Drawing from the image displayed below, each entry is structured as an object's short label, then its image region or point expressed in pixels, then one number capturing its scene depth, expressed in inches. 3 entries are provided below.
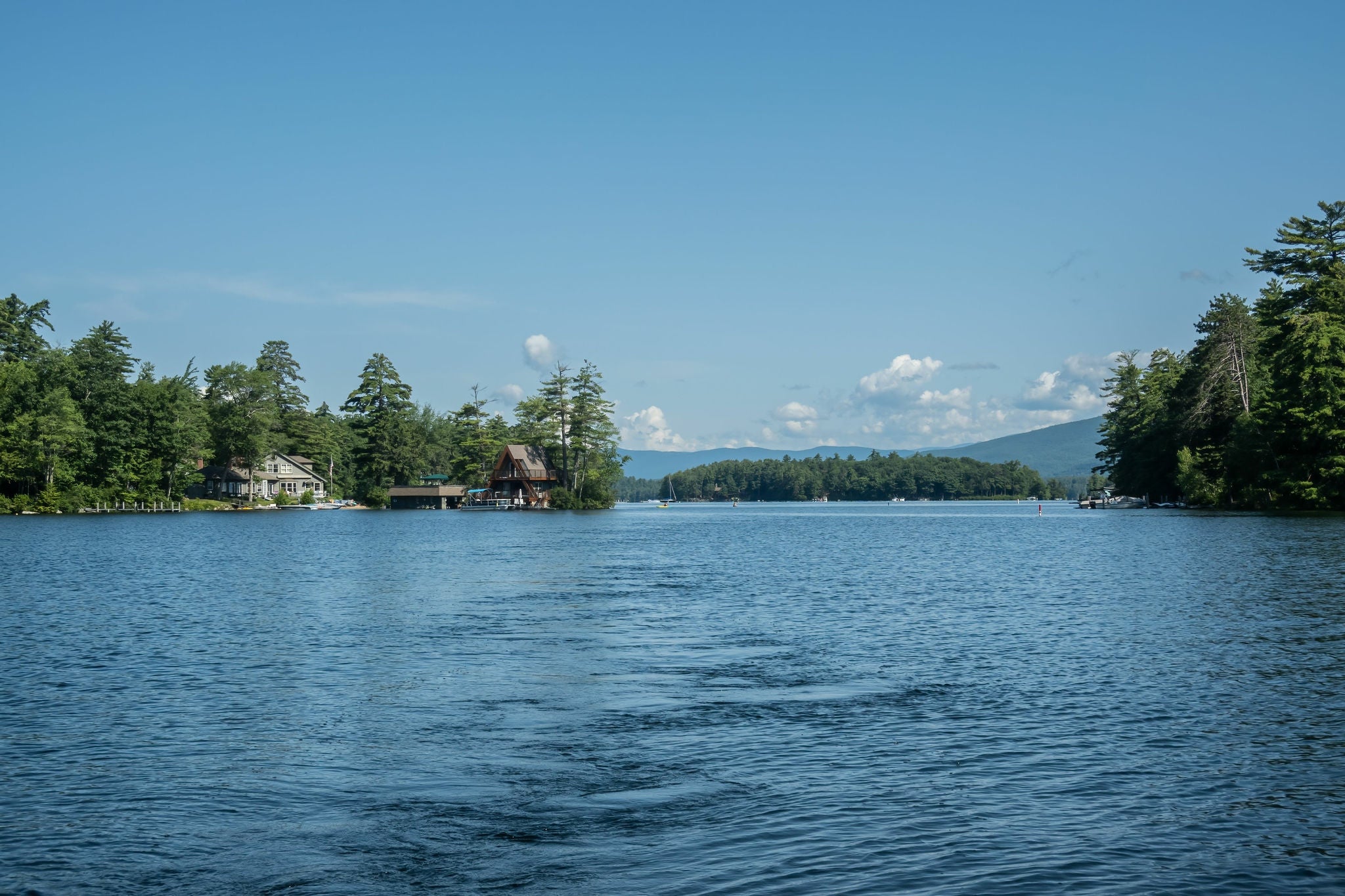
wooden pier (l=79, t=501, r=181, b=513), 4539.9
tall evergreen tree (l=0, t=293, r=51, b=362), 4869.6
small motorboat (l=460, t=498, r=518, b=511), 5654.5
